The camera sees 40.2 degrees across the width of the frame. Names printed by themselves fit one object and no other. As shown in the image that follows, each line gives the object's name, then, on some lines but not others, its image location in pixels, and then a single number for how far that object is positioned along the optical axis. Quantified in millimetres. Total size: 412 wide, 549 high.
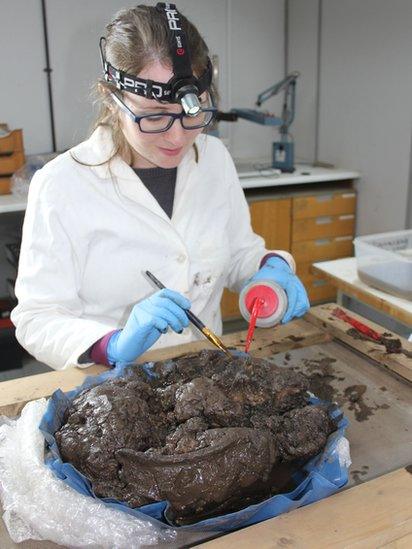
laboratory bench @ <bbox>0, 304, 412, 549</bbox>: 802
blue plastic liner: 827
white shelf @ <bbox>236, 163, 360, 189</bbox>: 3334
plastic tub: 1979
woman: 1241
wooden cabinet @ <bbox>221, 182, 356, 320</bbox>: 3412
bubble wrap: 819
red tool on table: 1418
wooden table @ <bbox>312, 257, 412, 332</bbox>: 1944
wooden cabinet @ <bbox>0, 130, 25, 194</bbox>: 2969
